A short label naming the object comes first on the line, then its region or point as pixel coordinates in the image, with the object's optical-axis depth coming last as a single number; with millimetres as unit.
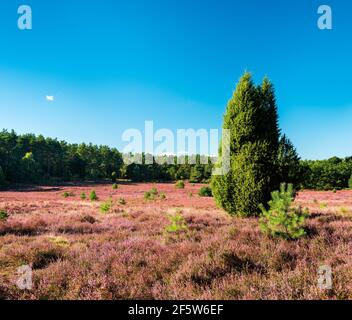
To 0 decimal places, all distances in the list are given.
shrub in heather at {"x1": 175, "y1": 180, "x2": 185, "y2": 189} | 49938
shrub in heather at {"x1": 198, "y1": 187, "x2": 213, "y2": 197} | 35812
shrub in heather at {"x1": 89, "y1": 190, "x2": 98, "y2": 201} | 28334
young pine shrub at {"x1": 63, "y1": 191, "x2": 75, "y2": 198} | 34581
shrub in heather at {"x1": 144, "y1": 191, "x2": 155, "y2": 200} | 27944
